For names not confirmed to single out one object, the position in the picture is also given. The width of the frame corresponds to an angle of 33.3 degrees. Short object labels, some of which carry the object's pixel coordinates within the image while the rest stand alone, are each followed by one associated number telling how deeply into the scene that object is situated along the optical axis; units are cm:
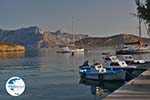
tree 1467
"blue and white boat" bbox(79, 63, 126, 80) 2911
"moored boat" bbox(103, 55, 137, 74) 3029
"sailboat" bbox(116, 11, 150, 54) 9745
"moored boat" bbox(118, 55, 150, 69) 4031
